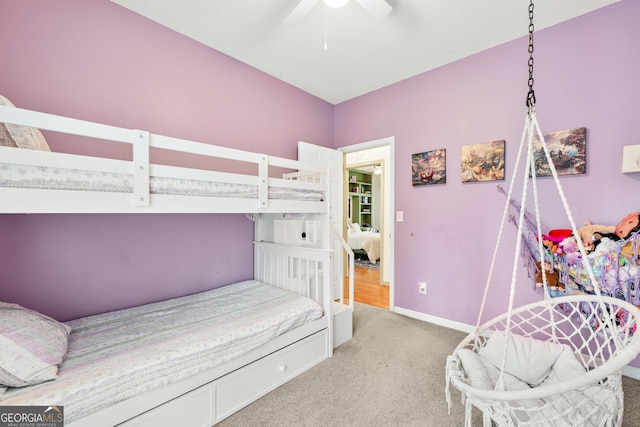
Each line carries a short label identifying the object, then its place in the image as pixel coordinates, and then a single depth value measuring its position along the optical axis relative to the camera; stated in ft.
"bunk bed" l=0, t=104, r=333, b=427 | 3.43
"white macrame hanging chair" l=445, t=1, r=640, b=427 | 3.00
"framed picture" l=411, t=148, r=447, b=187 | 8.84
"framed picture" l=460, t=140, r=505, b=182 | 7.73
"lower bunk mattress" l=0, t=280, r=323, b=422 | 3.51
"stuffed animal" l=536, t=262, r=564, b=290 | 6.02
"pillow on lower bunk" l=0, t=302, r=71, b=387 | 3.37
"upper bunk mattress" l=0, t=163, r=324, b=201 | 3.26
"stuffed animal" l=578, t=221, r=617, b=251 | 5.66
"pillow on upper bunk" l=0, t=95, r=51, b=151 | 4.50
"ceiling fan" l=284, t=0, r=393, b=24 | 5.17
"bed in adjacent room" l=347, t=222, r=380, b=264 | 18.72
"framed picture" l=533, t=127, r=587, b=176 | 6.49
